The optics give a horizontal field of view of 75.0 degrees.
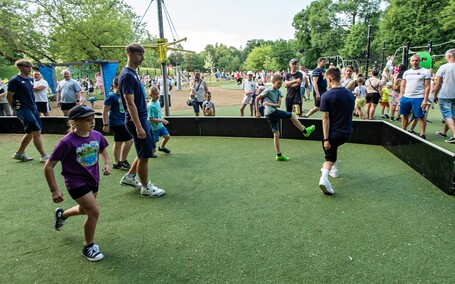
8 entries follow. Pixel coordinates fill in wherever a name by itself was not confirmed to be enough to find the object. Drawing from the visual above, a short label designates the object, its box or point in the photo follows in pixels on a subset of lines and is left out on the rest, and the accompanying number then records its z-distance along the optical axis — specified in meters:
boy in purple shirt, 2.58
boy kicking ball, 5.54
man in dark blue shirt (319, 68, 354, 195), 4.01
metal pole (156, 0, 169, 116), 9.73
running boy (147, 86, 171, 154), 5.85
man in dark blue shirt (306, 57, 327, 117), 7.79
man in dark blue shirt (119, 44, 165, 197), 3.72
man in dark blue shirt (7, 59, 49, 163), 5.62
